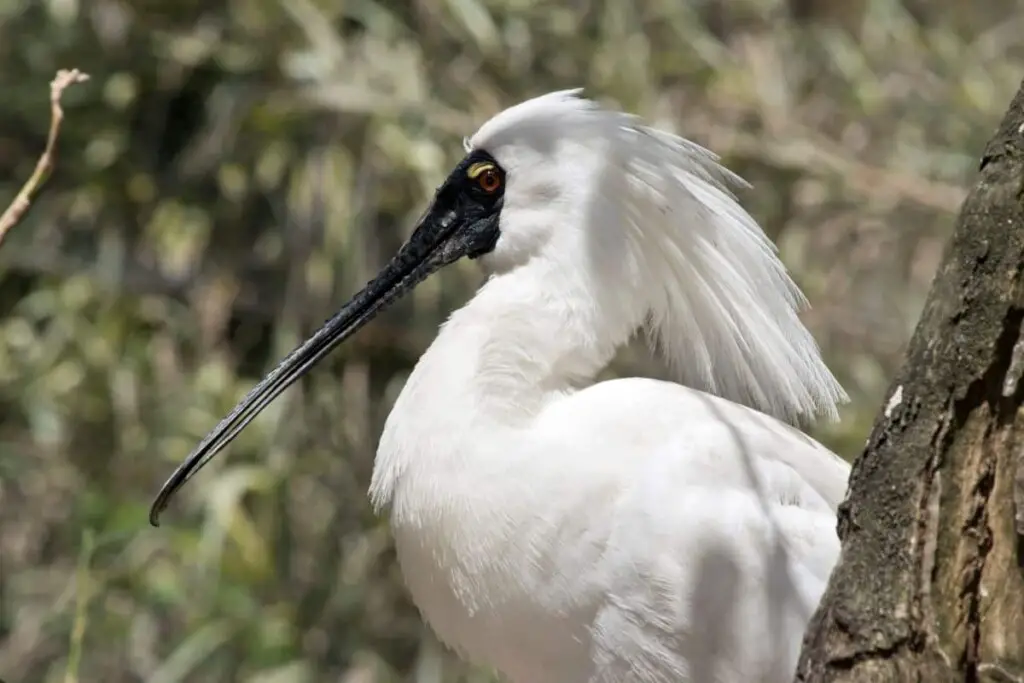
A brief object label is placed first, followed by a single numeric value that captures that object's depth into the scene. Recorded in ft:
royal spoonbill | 19.09
